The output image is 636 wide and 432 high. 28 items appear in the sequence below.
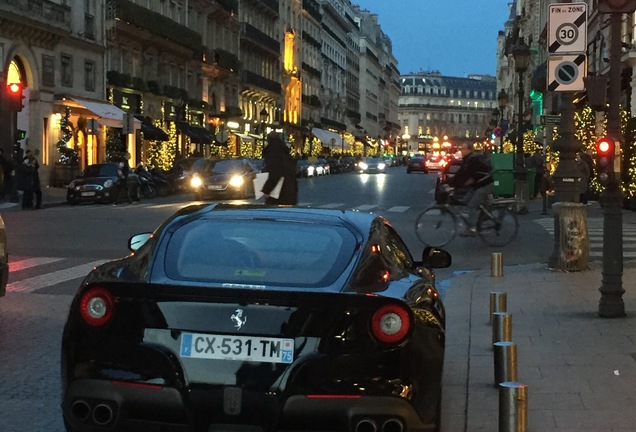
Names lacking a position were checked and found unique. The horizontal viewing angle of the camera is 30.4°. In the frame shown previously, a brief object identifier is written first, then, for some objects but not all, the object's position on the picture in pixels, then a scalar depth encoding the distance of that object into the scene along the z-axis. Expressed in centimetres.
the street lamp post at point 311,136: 11462
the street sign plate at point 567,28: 1203
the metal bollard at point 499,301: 891
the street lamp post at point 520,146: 2988
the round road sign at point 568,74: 1225
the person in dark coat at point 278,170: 1694
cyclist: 1922
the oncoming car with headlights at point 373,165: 9581
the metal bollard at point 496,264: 1398
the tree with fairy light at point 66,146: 4569
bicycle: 1933
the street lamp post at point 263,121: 8262
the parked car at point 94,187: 3666
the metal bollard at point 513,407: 517
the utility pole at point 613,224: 1033
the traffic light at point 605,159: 1005
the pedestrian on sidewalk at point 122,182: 3744
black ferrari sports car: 516
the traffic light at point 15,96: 3325
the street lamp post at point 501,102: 5547
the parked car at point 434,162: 9051
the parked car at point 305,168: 7300
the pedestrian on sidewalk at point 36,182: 3250
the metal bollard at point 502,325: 707
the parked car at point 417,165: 8562
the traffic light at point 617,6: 998
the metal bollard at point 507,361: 621
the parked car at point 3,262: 1017
